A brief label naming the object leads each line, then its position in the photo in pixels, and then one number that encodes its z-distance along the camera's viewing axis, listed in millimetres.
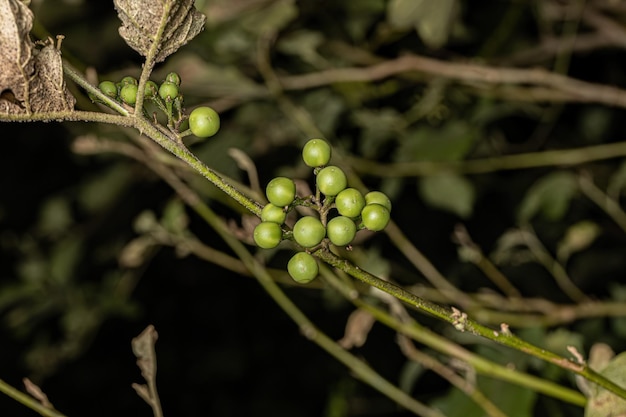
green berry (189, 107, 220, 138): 576
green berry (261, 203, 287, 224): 570
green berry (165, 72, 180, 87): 588
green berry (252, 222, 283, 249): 566
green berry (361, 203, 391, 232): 582
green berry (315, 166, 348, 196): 584
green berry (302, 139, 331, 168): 596
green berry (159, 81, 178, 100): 585
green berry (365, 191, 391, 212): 593
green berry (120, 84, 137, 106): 572
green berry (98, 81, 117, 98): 572
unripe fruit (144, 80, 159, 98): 578
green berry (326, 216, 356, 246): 572
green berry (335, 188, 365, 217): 584
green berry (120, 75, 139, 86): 579
